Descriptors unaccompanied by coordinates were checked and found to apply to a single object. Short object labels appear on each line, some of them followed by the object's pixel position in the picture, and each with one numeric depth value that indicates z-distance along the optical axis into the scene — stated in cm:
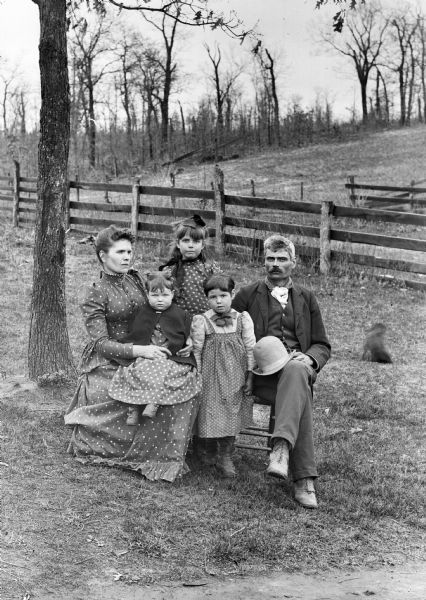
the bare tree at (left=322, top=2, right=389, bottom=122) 4659
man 423
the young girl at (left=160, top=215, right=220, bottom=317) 480
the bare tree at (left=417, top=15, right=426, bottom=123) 4587
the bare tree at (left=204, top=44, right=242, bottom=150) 3540
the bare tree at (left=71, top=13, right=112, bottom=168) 3553
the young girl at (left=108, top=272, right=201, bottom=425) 438
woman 446
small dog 761
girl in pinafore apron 450
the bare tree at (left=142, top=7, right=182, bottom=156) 3444
